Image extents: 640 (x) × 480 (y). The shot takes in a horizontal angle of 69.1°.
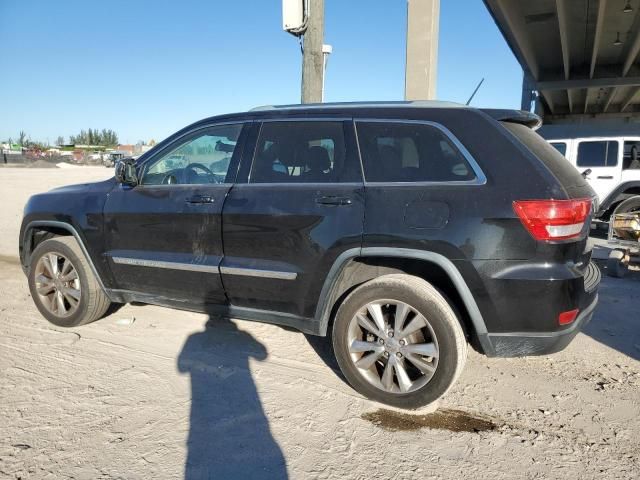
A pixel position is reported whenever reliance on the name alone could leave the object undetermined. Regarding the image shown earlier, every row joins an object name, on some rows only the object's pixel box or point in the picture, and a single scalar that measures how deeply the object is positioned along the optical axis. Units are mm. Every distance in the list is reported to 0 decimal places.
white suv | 9477
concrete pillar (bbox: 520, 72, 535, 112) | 24172
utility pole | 6262
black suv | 2541
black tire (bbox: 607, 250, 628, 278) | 5941
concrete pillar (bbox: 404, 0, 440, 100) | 8055
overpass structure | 15195
